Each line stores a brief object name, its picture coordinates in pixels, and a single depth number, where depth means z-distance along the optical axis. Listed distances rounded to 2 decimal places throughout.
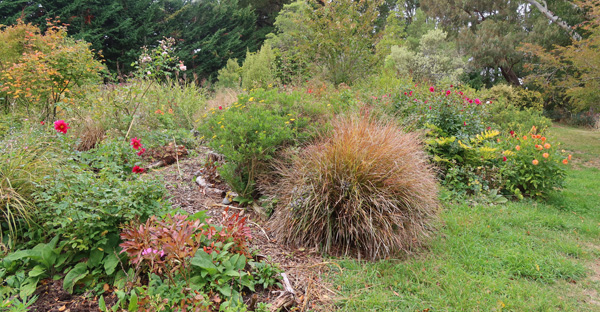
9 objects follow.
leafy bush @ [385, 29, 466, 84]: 13.98
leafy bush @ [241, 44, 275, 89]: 8.68
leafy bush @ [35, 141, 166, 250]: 1.77
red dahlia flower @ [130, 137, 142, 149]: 2.59
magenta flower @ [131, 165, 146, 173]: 2.20
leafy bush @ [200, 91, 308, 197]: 2.95
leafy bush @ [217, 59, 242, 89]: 11.95
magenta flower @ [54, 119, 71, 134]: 2.36
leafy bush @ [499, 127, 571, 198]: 3.97
